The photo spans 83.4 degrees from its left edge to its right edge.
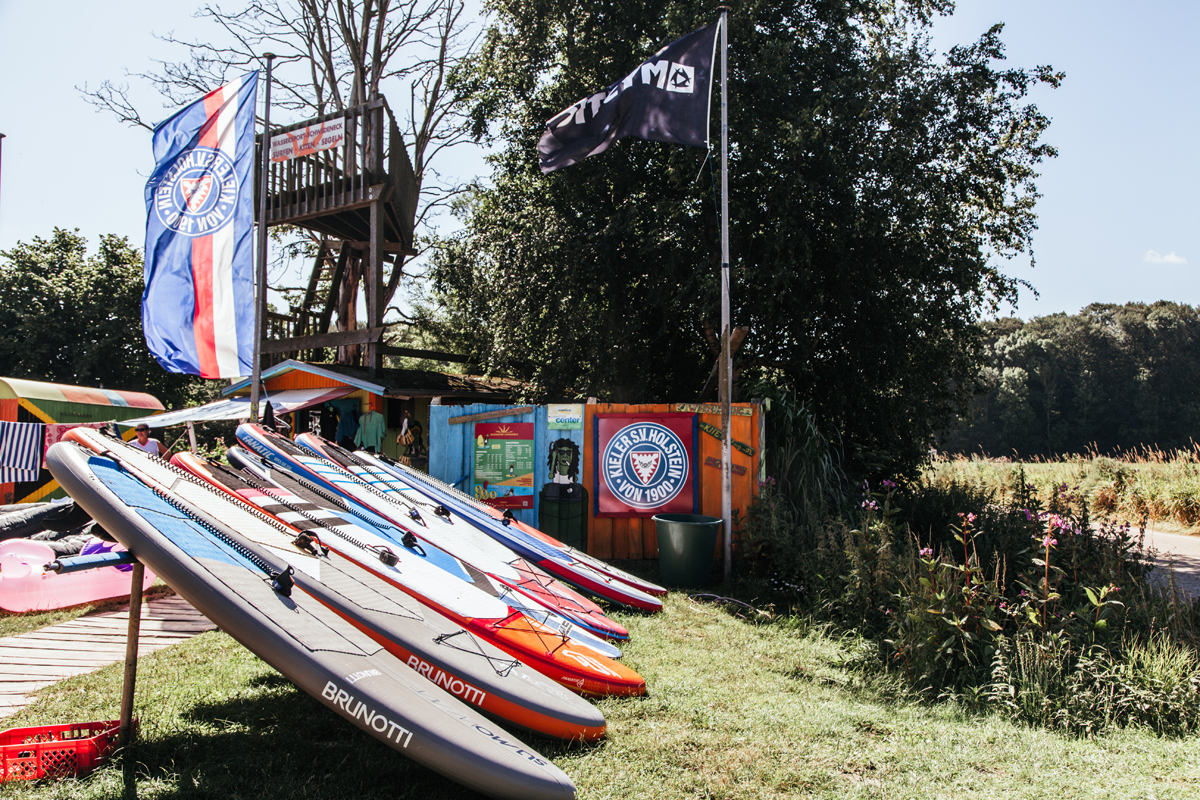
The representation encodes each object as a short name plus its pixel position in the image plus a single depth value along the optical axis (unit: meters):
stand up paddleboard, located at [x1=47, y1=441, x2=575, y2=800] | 2.76
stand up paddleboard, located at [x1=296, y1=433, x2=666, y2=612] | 6.58
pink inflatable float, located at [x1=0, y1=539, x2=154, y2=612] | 5.98
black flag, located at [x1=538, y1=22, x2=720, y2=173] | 8.03
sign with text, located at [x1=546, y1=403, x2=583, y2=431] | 9.25
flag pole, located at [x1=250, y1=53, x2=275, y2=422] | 9.77
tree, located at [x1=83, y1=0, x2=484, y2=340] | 20.55
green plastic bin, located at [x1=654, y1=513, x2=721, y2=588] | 7.55
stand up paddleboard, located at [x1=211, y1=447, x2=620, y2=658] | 5.05
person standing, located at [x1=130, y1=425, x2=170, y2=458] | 9.33
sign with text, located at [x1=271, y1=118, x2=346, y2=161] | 13.63
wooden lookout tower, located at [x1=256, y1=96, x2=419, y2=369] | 13.75
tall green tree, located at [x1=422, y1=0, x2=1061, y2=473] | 11.62
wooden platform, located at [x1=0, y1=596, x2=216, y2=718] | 4.46
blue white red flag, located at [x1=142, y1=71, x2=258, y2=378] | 8.19
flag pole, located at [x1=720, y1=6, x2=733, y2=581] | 8.05
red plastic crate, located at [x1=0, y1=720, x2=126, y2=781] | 3.11
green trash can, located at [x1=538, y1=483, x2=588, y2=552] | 8.92
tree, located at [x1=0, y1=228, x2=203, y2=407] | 23.16
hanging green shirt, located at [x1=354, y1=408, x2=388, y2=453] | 14.41
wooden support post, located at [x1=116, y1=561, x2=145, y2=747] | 3.43
